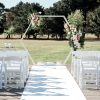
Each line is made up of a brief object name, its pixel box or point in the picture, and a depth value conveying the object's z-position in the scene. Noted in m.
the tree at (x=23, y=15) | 68.62
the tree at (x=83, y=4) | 70.37
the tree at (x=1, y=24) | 71.94
